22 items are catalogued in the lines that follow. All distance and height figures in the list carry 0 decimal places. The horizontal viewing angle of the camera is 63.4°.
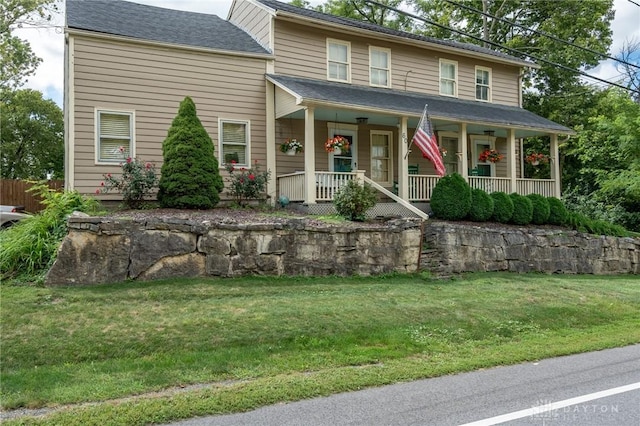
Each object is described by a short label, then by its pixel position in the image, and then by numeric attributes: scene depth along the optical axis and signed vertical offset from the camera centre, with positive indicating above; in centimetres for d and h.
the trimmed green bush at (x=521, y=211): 1528 +28
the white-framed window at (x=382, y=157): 1734 +216
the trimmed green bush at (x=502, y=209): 1498 +32
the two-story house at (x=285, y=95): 1332 +364
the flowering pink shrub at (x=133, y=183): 1221 +93
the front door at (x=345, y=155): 1633 +211
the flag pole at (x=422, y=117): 1350 +273
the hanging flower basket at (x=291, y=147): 1437 +207
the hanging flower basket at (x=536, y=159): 1845 +221
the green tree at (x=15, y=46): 2373 +911
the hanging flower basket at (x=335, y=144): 1425 +212
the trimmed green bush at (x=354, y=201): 1196 +46
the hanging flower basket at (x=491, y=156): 1822 +228
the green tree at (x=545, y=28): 2647 +1059
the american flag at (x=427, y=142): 1322 +204
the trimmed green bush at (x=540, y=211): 1572 +29
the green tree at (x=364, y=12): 2878 +1183
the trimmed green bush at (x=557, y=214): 1603 +20
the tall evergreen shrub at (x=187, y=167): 1201 +127
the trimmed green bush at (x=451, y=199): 1416 +61
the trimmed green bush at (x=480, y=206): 1440 +41
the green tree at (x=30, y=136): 3034 +516
